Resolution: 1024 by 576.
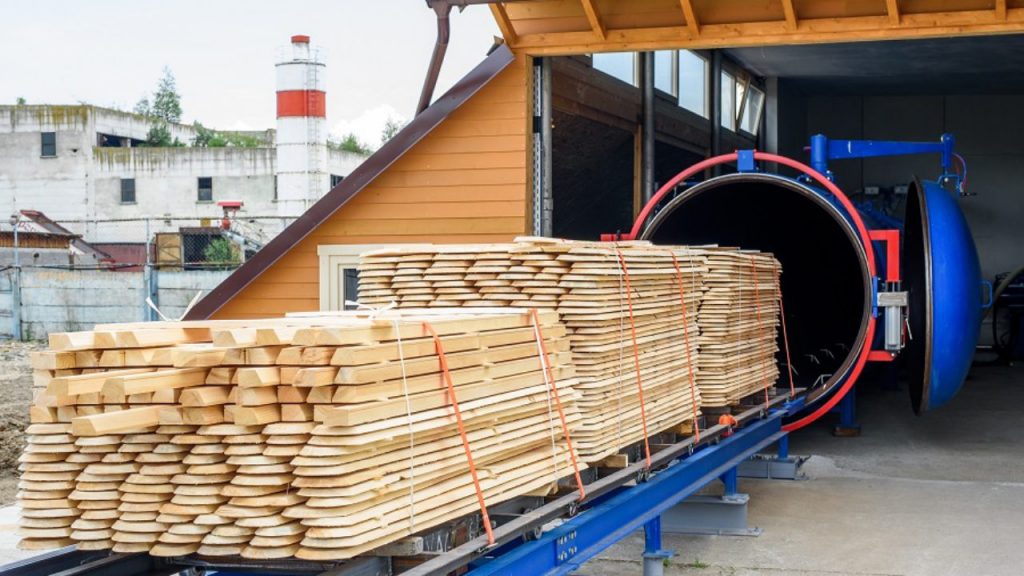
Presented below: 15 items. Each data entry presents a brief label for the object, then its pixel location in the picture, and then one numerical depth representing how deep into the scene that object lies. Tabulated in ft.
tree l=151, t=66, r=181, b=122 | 236.63
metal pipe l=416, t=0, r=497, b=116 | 32.17
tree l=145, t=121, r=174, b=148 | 174.09
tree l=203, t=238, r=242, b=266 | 123.24
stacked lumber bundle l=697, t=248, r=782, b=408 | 27.12
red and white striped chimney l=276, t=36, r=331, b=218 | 143.84
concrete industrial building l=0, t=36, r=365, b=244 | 153.58
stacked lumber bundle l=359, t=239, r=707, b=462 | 19.20
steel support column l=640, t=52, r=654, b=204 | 41.57
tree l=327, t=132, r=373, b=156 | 196.24
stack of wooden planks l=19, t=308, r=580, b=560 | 12.83
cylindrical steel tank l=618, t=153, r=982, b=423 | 34.06
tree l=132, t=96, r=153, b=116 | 232.94
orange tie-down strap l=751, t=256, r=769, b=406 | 30.86
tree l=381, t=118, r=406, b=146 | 232.39
